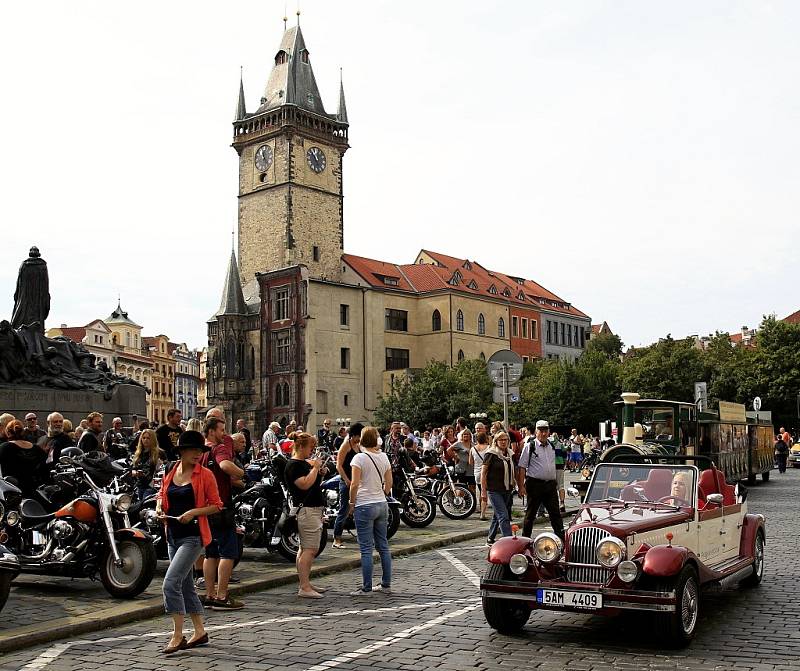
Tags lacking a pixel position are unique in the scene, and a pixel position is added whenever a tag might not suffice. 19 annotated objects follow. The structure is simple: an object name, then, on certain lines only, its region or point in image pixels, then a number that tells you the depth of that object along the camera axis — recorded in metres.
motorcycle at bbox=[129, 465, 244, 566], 11.47
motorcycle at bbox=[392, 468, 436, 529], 18.05
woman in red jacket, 8.06
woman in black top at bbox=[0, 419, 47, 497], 11.70
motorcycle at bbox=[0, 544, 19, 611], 8.66
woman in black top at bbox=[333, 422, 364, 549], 13.41
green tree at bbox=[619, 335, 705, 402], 71.94
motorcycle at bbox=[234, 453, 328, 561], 13.27
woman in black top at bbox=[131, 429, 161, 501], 12.40
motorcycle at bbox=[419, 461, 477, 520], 20.12
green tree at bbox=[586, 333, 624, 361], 118.08
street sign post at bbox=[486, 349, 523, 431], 19.19
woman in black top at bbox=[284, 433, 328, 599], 10.78
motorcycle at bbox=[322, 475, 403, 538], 15.41
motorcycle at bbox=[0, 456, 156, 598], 10.32
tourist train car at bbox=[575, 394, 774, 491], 27.66
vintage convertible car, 8.09
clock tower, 81.75
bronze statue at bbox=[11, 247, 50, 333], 21.92
